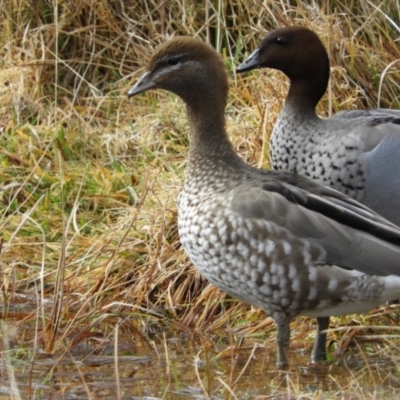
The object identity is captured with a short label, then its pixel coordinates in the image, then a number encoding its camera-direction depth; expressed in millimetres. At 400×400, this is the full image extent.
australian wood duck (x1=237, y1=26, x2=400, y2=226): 10398
